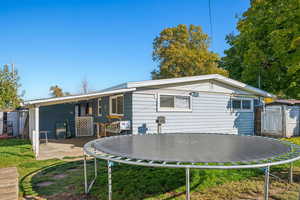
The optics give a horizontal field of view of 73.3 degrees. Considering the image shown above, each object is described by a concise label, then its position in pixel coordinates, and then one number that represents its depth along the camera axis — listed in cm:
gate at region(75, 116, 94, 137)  1007
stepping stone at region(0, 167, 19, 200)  279
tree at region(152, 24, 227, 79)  2027
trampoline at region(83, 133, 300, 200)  215
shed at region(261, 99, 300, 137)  913
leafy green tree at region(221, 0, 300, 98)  888
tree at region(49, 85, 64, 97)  2761
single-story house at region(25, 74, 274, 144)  666
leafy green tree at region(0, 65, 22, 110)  1090
